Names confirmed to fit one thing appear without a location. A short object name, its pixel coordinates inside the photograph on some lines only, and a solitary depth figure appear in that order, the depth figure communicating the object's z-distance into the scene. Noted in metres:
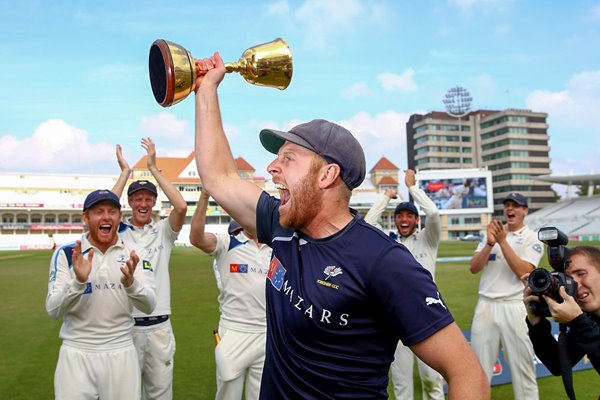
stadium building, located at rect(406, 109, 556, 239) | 98.25
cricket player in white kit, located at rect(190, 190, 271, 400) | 5.09
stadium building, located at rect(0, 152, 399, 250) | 68.00
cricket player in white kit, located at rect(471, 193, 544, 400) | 5.83
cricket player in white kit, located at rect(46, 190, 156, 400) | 3.99
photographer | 2.85
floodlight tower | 106.44
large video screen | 71.44
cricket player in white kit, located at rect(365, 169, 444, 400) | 5.85
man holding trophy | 1.85
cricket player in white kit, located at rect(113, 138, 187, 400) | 5.40
